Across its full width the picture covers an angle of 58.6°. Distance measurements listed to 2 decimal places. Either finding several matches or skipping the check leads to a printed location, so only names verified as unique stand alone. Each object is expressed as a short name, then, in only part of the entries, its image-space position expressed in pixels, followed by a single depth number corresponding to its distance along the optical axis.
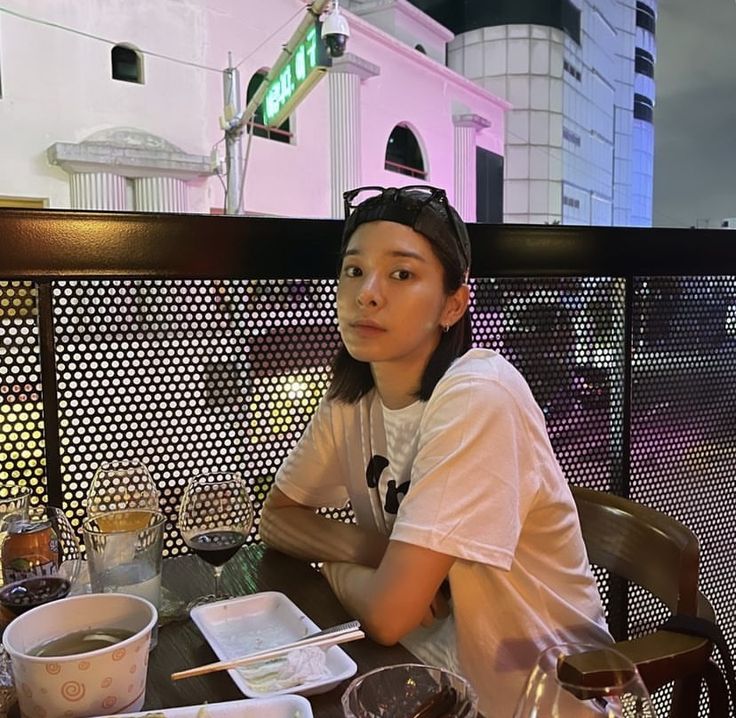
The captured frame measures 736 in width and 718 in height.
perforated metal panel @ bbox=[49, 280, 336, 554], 1.31
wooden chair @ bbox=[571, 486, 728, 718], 0.89
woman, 0.88
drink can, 0.84
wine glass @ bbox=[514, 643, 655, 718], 0.51
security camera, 4.93
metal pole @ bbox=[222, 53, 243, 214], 6.77
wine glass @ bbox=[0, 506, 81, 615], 0.80
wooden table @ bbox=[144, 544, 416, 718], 0.69
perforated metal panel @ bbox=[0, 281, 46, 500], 1.23
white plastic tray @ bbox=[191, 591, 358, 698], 0.75
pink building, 6.31
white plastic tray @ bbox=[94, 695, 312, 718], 0.61
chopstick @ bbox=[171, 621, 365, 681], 0.72
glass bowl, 0.58
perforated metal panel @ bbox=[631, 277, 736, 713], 1.89
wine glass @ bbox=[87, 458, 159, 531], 1.08
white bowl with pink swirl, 0.58
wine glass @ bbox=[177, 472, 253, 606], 0.95
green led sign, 5.26
